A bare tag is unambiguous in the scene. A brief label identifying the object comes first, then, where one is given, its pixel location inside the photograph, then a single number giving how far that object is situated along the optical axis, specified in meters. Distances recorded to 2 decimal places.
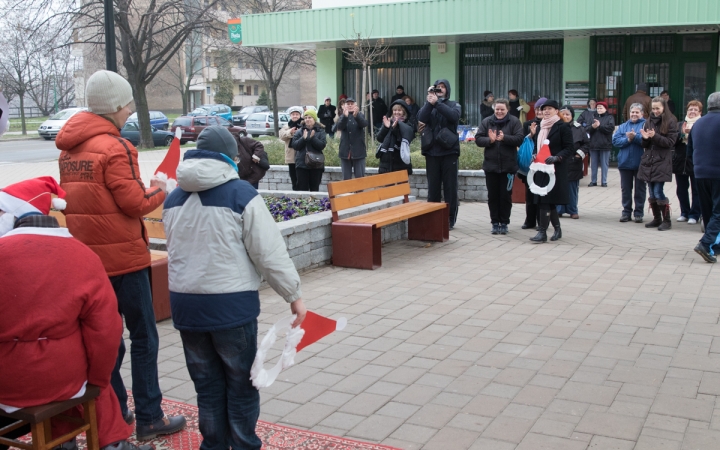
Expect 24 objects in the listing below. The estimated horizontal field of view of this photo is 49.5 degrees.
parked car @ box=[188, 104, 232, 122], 41.75
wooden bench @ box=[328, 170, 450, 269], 8.45
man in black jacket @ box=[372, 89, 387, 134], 22.22
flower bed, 9.27
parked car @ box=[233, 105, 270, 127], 43.83
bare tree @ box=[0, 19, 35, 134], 44.69
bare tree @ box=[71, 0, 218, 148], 28.98
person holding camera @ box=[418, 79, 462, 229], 10.28
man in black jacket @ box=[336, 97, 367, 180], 12.62
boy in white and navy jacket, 3.48
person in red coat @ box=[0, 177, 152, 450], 3.20
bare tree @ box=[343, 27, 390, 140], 19.55
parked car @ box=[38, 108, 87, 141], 39.56
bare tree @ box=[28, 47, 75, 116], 52.24
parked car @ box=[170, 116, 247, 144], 34.78
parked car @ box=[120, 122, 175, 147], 34.03
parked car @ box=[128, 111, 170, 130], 36.81
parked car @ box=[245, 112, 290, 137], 39.59
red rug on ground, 4.11
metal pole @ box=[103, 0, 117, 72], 8.62
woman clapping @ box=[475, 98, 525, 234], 10.19
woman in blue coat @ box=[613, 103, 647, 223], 11.28
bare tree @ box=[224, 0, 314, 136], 38.81
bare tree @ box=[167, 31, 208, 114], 54.66
